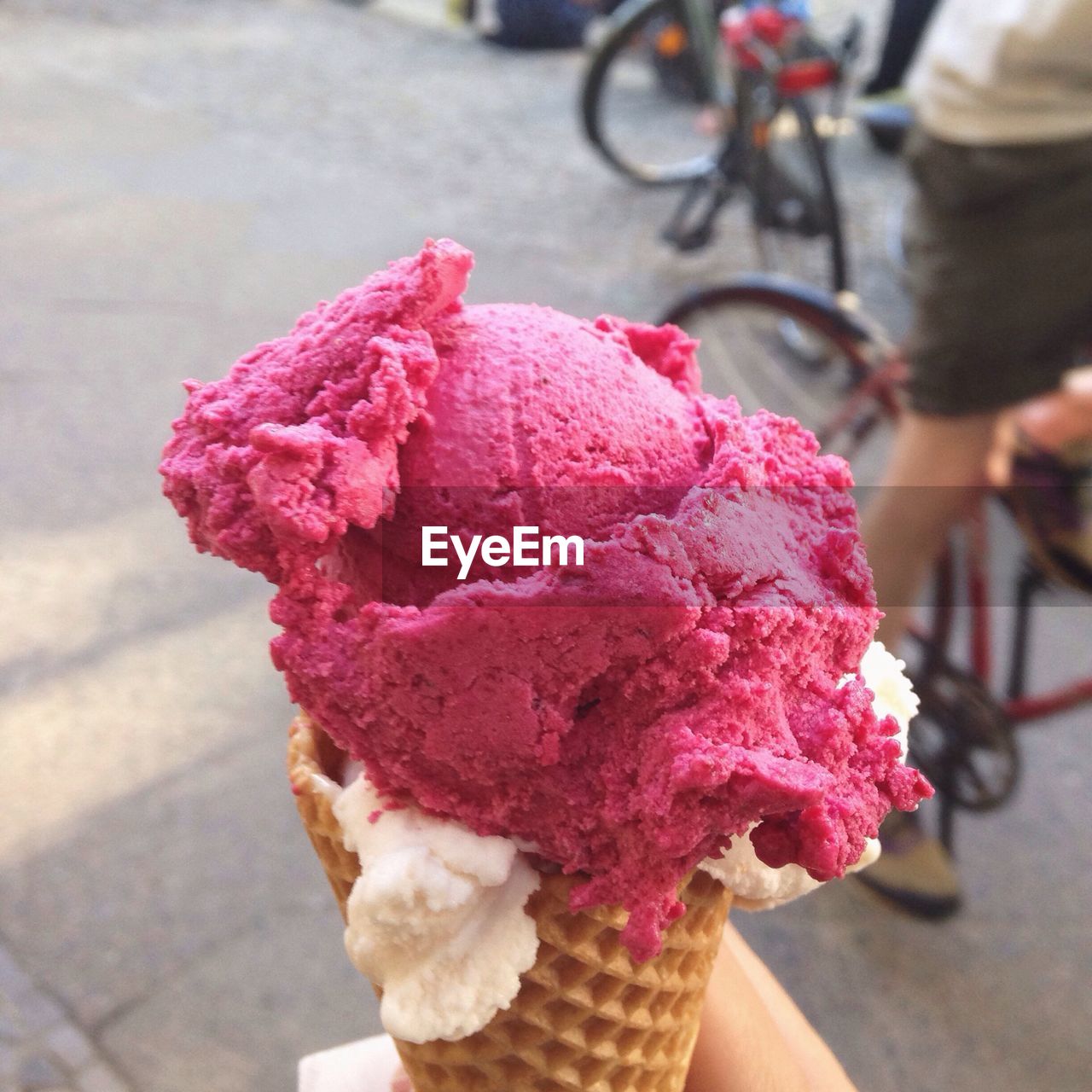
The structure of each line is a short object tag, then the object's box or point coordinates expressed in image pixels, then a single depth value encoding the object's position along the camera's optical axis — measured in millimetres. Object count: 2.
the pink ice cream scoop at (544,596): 161
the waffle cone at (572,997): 182
